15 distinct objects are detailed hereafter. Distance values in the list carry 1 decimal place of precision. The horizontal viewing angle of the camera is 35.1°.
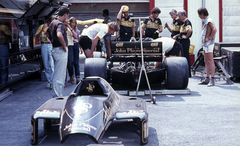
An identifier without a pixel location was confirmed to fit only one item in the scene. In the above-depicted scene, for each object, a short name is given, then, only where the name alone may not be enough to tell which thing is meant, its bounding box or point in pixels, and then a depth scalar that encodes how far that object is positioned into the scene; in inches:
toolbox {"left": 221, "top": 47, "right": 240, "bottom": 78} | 403.2
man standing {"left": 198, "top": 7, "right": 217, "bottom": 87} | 382.3
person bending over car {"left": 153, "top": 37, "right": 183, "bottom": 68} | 358.6
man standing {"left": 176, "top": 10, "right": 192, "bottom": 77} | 435.2
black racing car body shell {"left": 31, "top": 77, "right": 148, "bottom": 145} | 180.4
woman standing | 407.2
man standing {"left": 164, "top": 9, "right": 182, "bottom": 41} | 450.9
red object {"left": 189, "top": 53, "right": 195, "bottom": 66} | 546.0
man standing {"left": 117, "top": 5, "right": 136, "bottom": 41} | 443.8
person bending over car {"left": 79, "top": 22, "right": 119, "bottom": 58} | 341.1
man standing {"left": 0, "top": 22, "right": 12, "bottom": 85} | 339.9
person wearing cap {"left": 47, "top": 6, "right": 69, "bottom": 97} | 297.4
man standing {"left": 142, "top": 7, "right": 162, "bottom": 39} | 445.4
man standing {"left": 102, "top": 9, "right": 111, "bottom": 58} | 379.8
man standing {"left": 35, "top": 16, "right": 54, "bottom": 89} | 390.6
